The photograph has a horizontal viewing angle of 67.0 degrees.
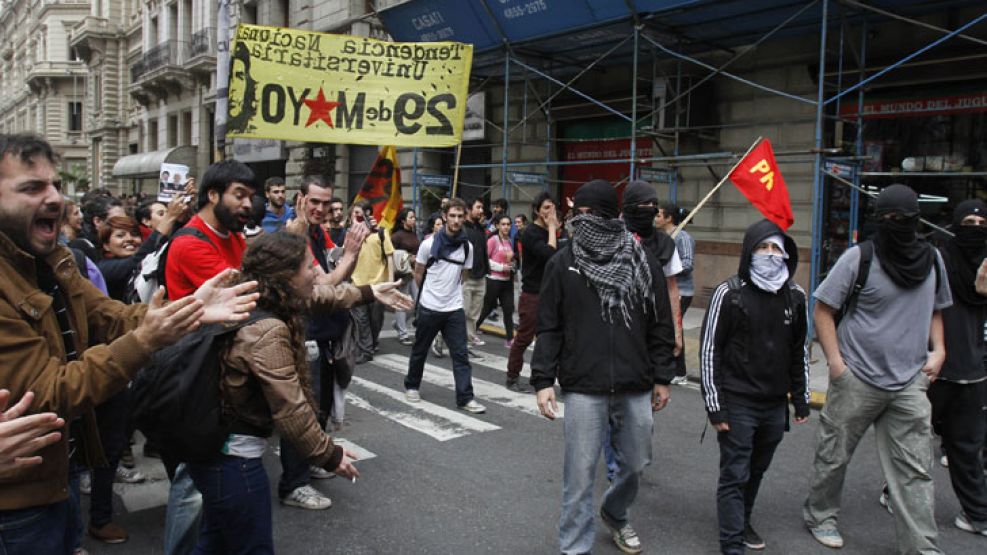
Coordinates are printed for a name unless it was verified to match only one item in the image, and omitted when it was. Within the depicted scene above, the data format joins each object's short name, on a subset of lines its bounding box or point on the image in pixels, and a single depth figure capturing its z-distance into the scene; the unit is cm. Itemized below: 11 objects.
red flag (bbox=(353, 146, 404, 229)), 964
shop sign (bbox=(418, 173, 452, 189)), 1667
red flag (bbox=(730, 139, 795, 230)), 550
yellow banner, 886
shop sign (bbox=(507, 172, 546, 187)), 1425
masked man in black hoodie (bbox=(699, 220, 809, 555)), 385
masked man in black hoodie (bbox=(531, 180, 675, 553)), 367
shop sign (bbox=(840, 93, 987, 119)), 982
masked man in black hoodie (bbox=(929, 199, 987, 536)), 433
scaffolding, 952
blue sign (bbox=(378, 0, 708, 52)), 1163
